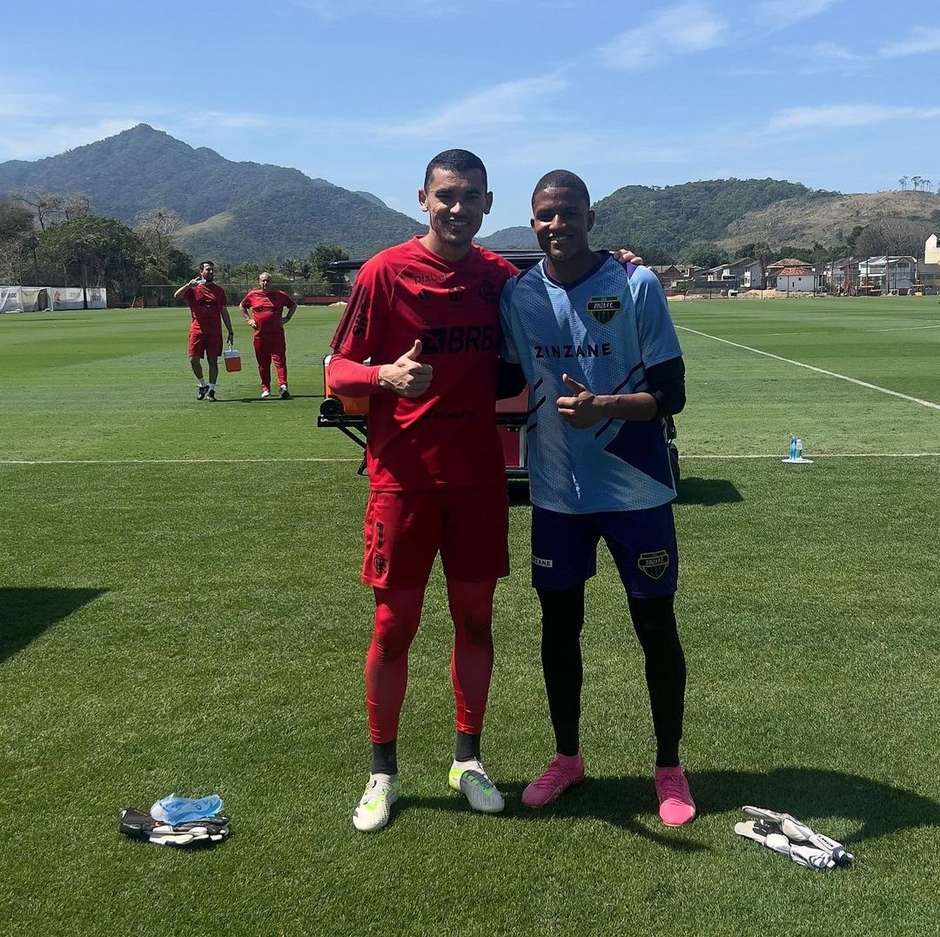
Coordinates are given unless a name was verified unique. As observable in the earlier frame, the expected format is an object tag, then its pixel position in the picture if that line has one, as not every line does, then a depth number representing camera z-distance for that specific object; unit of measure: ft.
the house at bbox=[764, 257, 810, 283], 469.82
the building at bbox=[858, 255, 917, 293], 376.41
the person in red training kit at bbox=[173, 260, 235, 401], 49.06
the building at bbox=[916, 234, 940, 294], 354.17
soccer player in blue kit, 10.51
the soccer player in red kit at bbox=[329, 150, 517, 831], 10.65
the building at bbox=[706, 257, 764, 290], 487.20
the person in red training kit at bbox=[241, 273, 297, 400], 50.19
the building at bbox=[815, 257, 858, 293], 397.64
